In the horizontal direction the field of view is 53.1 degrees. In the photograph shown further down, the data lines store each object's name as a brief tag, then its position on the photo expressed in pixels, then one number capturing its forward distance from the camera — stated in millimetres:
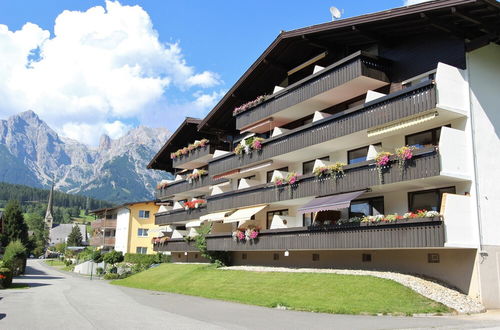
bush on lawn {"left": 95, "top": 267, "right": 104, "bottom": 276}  62531
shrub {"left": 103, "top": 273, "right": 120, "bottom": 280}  53844
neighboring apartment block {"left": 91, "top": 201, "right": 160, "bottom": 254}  73500
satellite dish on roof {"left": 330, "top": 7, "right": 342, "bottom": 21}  29214
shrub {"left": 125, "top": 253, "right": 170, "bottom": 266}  53062
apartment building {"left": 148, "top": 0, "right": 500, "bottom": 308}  20688
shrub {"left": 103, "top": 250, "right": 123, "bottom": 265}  63466
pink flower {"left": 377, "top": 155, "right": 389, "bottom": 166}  22258
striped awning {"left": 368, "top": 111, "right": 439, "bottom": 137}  21359
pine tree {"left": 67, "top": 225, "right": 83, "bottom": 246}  143500
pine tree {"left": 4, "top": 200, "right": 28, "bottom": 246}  83500
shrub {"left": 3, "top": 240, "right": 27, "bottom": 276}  49984
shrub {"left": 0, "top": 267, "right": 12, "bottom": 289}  34731
